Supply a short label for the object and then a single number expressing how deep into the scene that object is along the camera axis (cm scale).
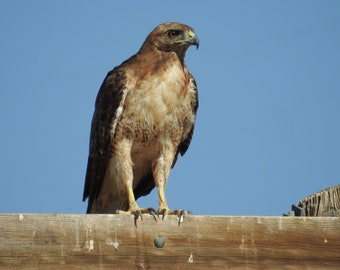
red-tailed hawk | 1327
